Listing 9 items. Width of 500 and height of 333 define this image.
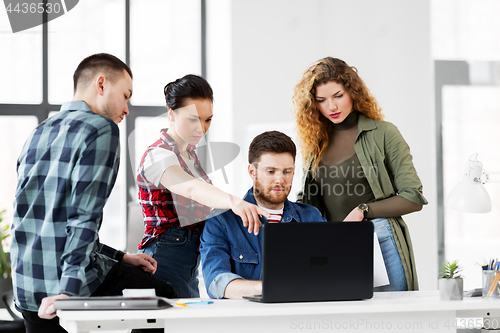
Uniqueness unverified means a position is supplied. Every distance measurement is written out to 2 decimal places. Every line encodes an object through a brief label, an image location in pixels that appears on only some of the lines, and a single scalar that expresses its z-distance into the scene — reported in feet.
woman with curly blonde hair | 21.63
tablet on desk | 18.41
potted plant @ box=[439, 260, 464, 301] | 19.36
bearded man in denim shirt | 19.77
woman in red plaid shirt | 20.41
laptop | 18.75
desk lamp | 20.70
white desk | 18.42
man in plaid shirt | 18.75
